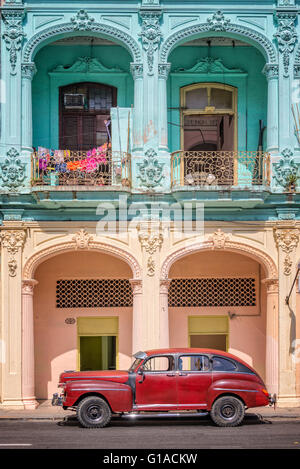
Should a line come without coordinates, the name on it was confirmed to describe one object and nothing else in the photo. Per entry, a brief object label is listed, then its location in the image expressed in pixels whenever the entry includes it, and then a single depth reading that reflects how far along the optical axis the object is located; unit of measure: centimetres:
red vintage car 1569
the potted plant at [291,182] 1961
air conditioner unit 2095
